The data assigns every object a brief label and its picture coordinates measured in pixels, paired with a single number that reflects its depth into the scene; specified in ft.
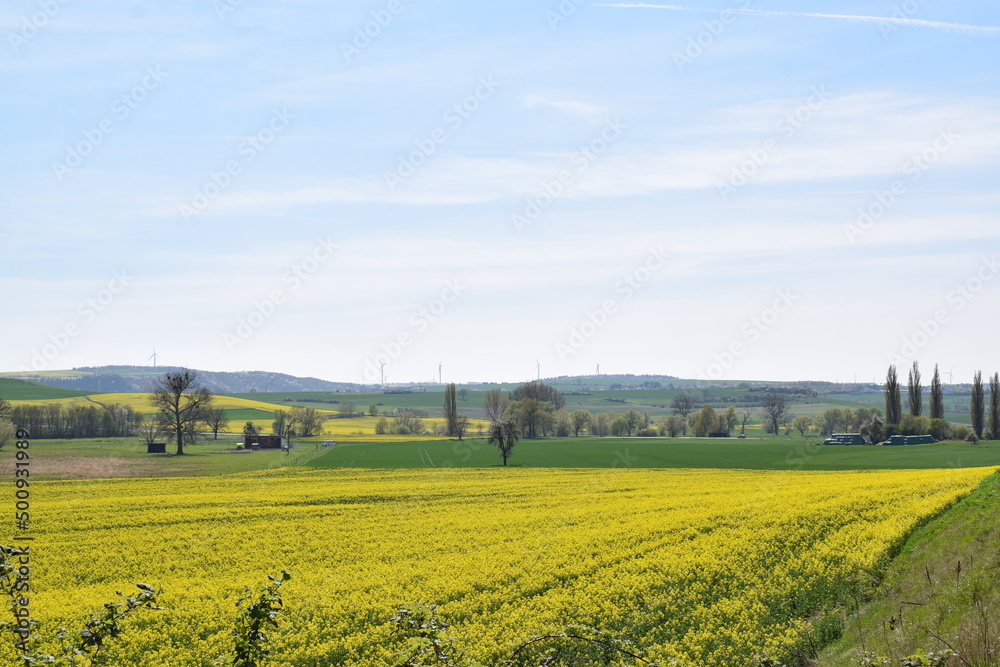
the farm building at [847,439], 412.77
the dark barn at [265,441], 408.67
